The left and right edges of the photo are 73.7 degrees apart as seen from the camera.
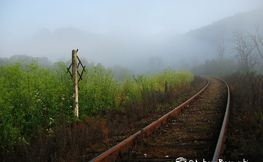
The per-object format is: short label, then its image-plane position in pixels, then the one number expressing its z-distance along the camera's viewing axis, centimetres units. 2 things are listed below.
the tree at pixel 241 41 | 3205
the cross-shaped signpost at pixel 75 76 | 591
